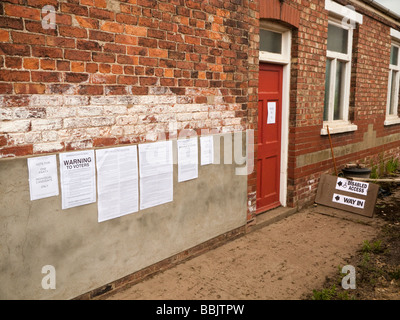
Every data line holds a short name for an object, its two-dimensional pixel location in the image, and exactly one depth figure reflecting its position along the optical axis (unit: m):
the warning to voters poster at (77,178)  2.86
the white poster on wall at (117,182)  3.12
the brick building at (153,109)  2.61
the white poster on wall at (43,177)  2.65
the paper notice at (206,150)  4.09
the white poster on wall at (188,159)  3.84
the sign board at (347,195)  5.65
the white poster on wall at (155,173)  3.47
